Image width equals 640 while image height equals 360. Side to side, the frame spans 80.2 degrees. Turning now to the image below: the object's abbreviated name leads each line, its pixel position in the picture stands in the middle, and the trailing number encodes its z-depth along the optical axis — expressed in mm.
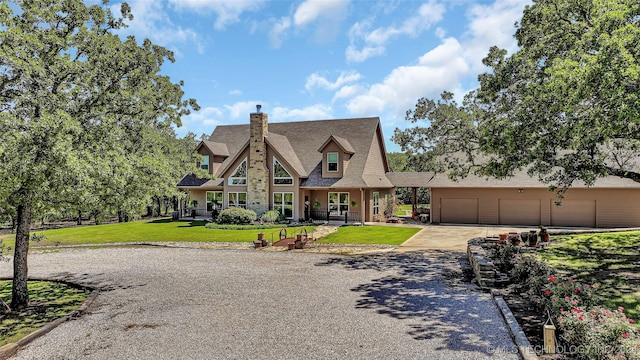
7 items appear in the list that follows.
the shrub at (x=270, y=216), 28852
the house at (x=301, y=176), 29656
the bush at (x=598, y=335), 5758
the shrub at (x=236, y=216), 27938
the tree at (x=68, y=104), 7965
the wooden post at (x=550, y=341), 6488
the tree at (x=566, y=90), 9023
